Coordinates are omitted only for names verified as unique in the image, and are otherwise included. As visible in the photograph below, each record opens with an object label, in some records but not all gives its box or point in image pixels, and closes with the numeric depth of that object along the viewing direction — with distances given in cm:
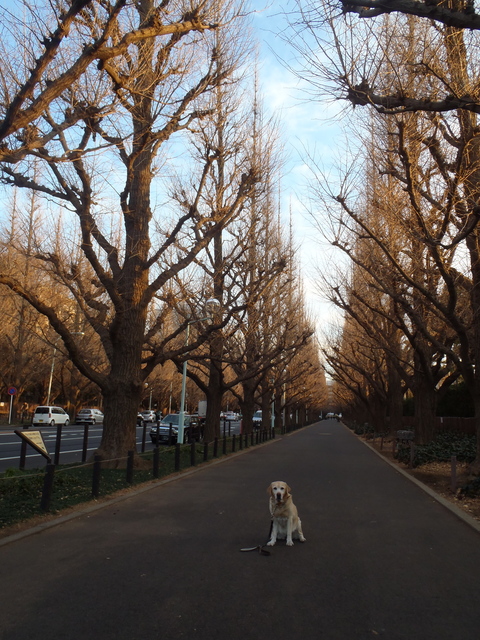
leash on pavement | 617
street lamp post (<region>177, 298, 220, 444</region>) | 1811
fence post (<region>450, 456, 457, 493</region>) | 1130
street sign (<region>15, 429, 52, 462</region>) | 814
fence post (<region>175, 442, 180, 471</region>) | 1397
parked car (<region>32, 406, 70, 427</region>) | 4147
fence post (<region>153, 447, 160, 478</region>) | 1241
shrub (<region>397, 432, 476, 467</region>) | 1558
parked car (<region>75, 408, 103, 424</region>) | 4928
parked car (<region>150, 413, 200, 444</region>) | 2956
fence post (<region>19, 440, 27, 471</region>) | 1200
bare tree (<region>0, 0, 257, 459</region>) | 933
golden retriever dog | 647
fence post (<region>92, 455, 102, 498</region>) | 946
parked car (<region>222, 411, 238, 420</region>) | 8800
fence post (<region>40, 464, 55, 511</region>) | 796
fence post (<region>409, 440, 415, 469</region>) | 1661
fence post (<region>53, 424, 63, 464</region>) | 1341
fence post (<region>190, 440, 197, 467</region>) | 1544
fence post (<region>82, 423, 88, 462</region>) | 1410
